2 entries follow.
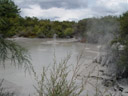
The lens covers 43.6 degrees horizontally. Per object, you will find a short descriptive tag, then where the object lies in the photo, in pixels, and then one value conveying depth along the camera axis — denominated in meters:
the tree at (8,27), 4.05
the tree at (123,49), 6.77
